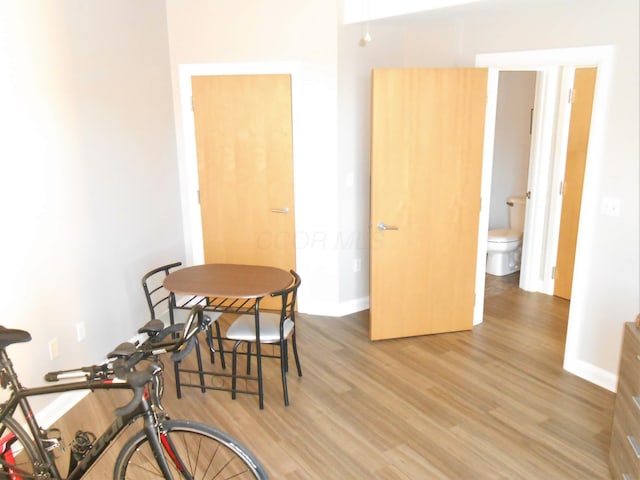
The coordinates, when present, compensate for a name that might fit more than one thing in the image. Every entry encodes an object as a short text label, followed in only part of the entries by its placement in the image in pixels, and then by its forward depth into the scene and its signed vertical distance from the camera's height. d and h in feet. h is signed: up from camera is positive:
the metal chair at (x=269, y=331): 10.19 -3.73
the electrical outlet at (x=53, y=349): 9.95 -3.84
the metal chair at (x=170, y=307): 10.71 -4.05
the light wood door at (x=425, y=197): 12.06 -1.40
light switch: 10.09 -1.34
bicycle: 5.97 -3.26
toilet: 17.30 -3.46
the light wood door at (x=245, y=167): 13.69 -0.72
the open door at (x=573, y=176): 14.38 -1.11
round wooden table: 10.05 -2.80
